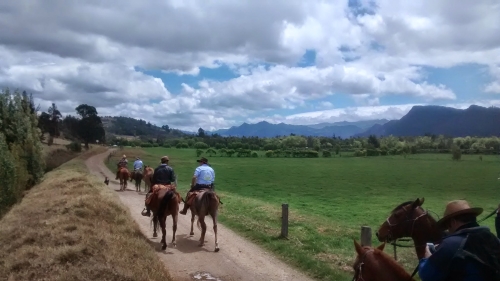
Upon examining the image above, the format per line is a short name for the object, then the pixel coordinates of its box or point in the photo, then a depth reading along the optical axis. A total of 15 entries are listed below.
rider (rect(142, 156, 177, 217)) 14.19
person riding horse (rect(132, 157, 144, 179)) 31.43
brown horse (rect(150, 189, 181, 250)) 13.20
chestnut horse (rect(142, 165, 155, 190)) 26.31
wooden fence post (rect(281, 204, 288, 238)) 14.32
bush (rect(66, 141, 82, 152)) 74.06
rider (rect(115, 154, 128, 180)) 31.45
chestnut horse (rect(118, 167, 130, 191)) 30.02
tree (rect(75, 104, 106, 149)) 93.00
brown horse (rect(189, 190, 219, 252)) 13.16
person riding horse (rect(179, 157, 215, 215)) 13.78
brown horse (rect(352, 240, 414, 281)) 4.82
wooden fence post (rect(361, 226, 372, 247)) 9.91
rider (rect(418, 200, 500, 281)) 4.12
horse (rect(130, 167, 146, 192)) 30.47
